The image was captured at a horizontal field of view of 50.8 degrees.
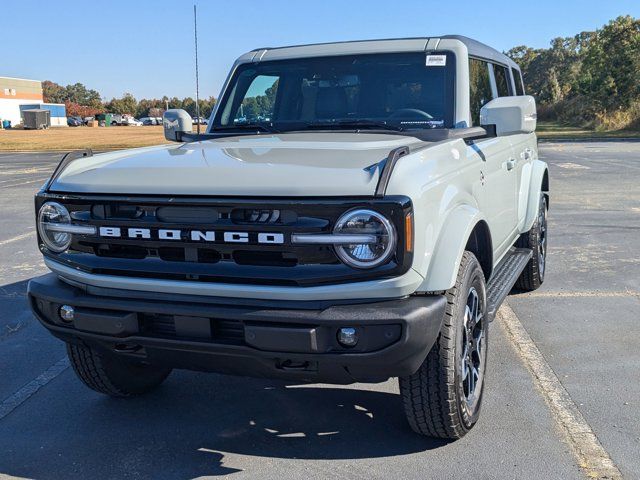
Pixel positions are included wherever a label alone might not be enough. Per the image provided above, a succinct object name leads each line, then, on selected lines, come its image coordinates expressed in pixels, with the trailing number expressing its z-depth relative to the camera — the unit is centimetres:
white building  8281
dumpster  8948
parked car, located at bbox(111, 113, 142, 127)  9162
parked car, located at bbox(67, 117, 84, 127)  8775
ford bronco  263
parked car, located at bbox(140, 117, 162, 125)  8771
